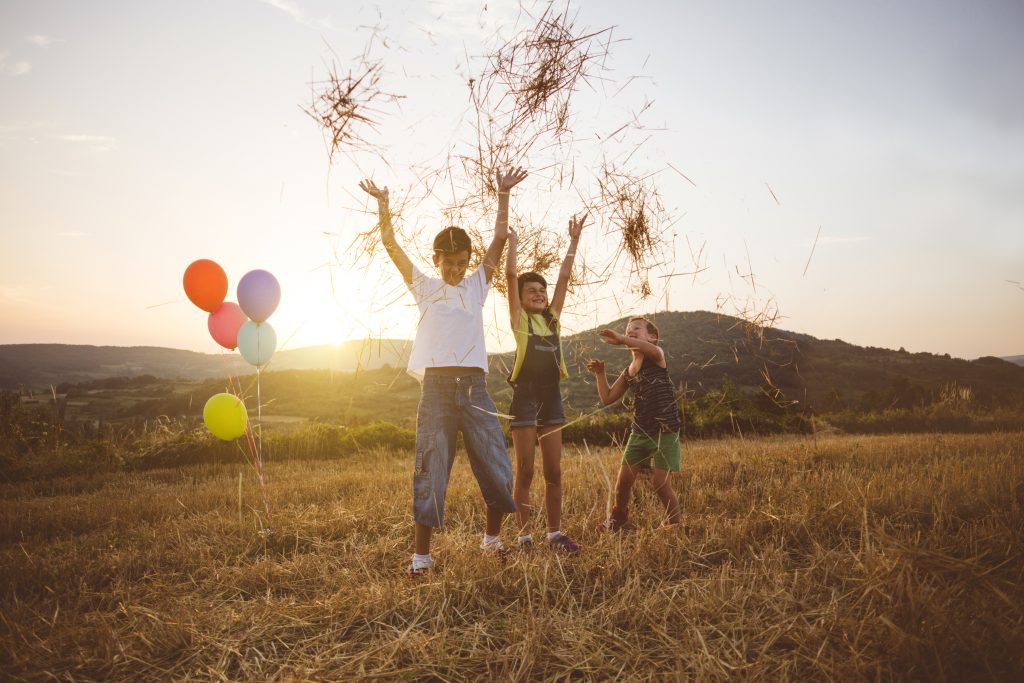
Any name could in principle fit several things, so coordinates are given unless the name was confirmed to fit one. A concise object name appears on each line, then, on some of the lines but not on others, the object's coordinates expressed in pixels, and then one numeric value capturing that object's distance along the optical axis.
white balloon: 5.87
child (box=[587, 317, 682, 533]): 4.29
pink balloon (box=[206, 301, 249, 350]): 6.03
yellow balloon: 5.51
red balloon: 5.76
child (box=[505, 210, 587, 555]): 3.92
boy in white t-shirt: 3.55
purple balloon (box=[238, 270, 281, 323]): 5.62
